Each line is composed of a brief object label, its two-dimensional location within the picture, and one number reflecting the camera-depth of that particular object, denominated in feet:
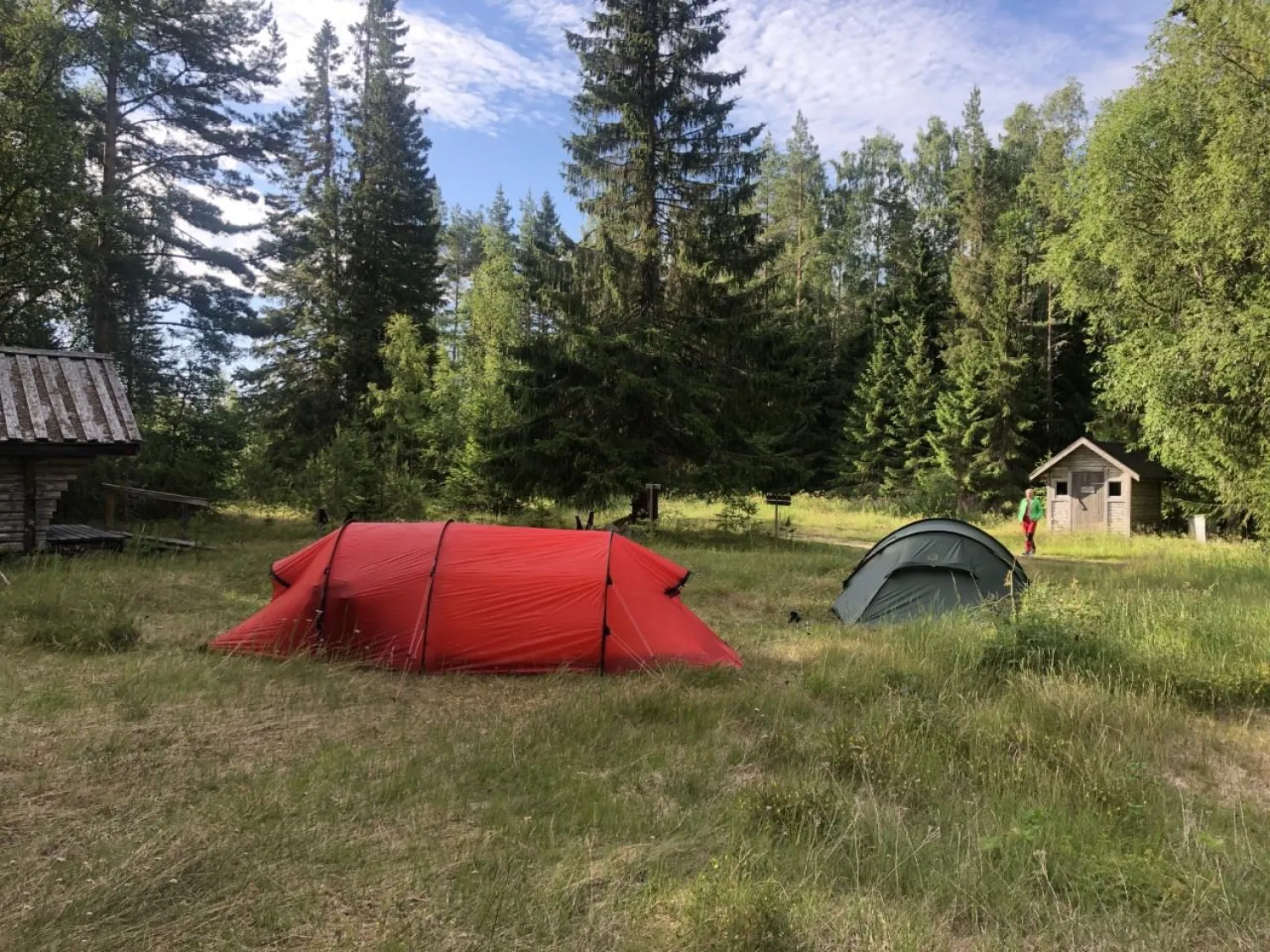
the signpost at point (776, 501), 62.06
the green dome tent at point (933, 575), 30.53
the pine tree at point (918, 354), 114.42
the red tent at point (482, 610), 22.63
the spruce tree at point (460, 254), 147.58
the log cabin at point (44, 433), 37.32
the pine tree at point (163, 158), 56.80
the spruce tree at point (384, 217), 79.41
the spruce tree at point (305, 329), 79.00
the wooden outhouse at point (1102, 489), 82.33
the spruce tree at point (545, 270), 58.65
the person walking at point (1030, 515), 57.67
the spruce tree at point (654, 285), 57.31
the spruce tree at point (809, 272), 129.90
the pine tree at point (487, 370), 61.31
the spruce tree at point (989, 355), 103.71
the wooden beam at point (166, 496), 46.90
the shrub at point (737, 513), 62.08
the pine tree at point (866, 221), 137.59
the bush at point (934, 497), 103.04
